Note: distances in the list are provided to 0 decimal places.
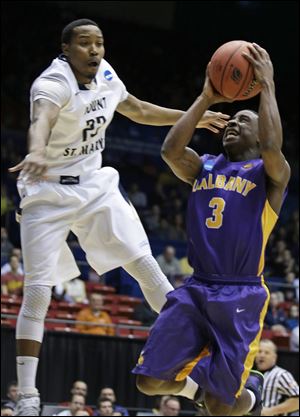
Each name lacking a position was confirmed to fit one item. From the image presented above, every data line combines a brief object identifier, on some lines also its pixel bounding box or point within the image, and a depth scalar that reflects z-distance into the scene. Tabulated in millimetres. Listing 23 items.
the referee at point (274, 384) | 10438
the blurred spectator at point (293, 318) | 15492
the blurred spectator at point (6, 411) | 10305
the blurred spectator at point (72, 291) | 14180
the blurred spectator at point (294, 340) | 14203
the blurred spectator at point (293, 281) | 16509
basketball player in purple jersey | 5836
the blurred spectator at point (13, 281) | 13836
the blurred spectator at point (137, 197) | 19391
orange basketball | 5781
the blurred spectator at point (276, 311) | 15061
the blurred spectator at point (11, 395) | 10755
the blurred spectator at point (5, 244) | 15050
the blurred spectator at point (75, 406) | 11070
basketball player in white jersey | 6348
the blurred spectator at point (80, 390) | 11377
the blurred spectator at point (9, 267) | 14047
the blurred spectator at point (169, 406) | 11574
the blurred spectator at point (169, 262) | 15852
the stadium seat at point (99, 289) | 15330
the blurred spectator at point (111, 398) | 11492
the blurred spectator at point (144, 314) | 14242
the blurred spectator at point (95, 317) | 13367
